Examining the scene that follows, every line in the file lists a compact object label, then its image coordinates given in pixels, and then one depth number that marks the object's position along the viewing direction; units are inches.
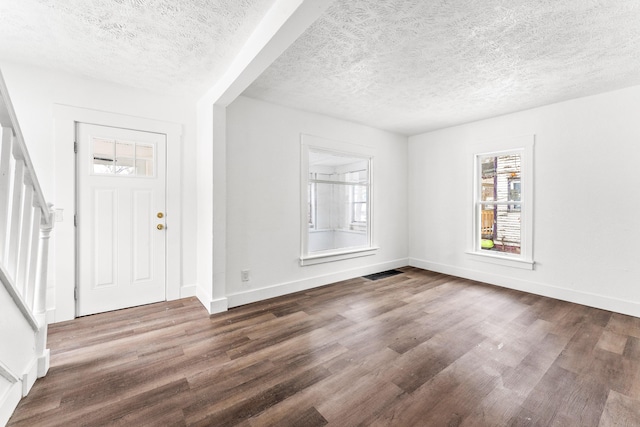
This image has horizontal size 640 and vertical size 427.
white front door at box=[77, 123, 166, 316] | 111.2
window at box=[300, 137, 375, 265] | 237.1
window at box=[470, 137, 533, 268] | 146.3
